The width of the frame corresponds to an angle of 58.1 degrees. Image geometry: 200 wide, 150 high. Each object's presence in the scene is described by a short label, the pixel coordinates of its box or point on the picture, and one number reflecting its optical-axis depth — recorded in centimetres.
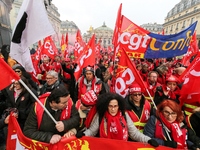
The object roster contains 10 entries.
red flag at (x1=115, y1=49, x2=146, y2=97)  310
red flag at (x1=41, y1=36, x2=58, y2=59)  701
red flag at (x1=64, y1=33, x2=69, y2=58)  838
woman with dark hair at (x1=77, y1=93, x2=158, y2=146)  226
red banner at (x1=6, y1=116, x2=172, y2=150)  202
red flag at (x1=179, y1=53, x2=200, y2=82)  290
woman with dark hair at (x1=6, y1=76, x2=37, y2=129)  277
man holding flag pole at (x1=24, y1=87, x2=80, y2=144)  208
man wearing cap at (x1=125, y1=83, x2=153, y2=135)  267
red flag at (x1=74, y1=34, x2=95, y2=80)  459
